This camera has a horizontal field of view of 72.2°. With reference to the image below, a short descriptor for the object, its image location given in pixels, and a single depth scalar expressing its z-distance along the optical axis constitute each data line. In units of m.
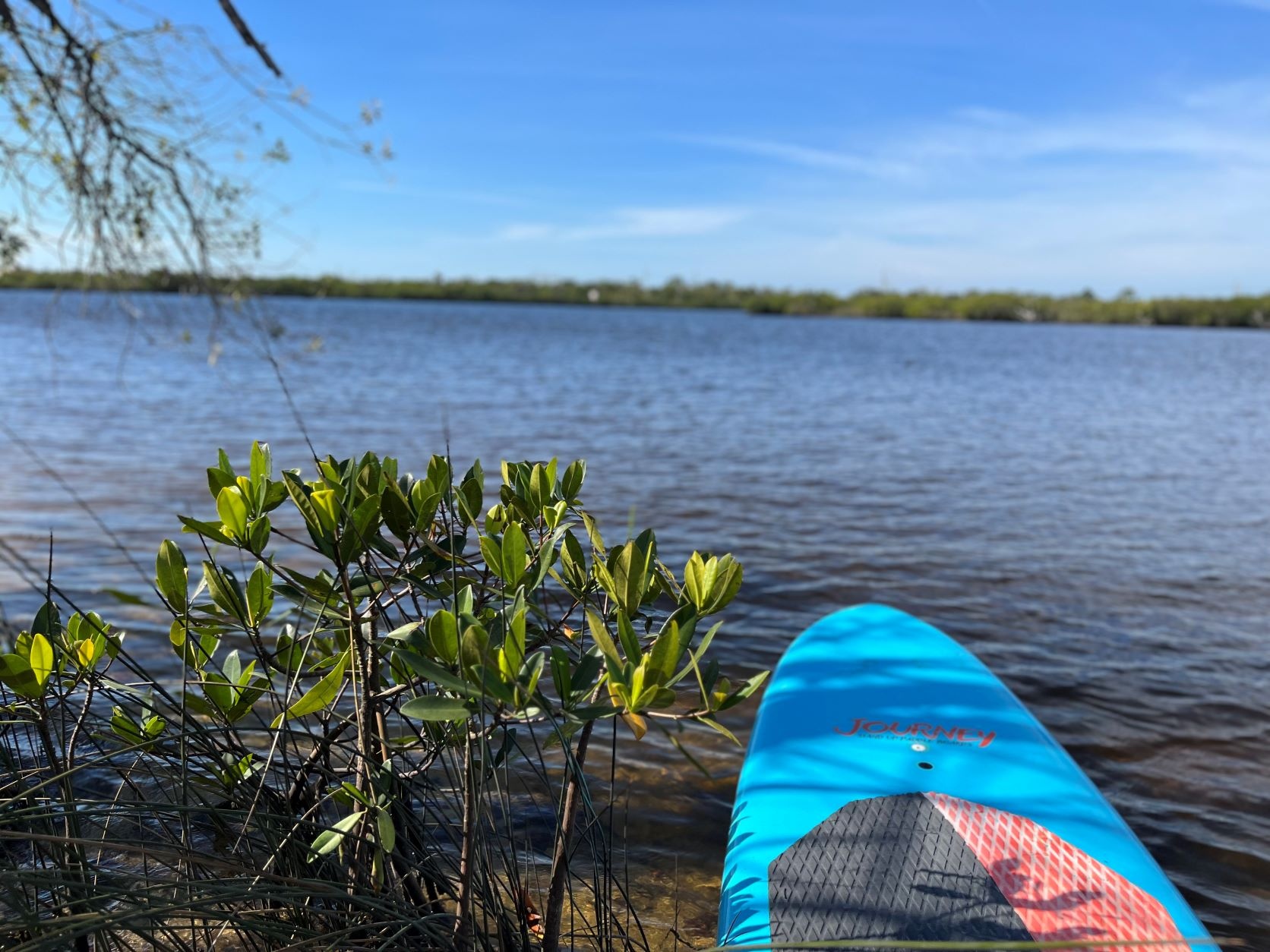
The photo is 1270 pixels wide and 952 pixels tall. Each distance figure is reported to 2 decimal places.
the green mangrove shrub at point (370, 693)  1.22
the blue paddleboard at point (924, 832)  1.97
